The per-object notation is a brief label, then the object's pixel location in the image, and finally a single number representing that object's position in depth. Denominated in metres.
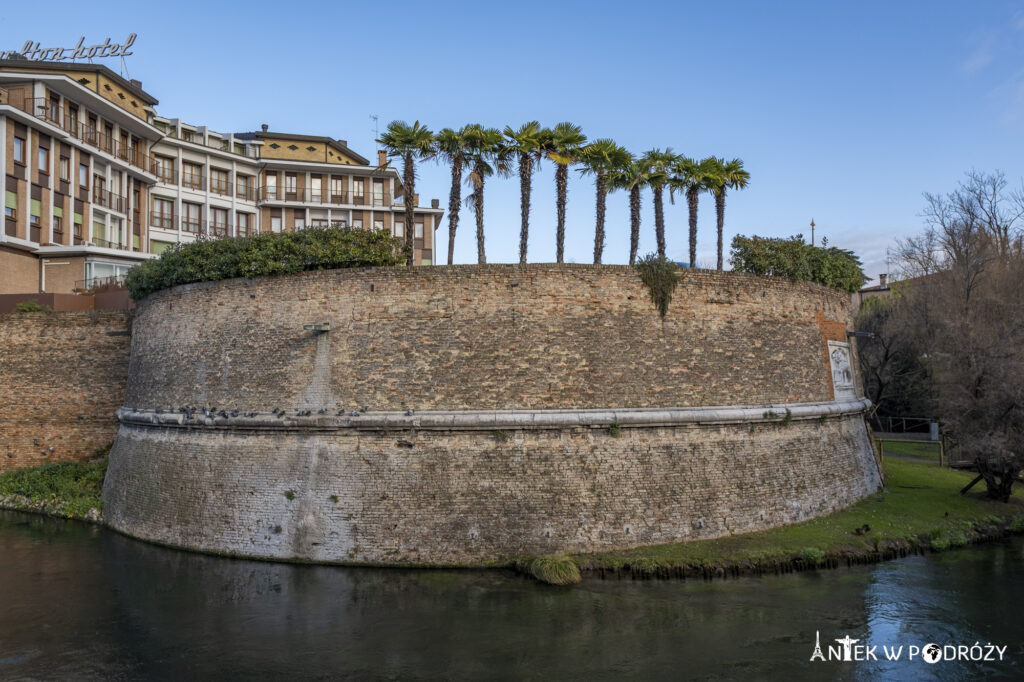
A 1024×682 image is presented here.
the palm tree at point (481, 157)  24.30
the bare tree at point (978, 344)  20.64
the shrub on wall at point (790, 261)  20.66
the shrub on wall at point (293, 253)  17.91
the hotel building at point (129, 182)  31.48
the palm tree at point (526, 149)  24.02
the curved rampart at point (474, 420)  15.97
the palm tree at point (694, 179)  26.22
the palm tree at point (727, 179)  26.78
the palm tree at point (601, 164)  24.97
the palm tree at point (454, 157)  24.05
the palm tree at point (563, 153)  24.00
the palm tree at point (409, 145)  22.98
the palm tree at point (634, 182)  25.98
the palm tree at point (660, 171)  26.19
